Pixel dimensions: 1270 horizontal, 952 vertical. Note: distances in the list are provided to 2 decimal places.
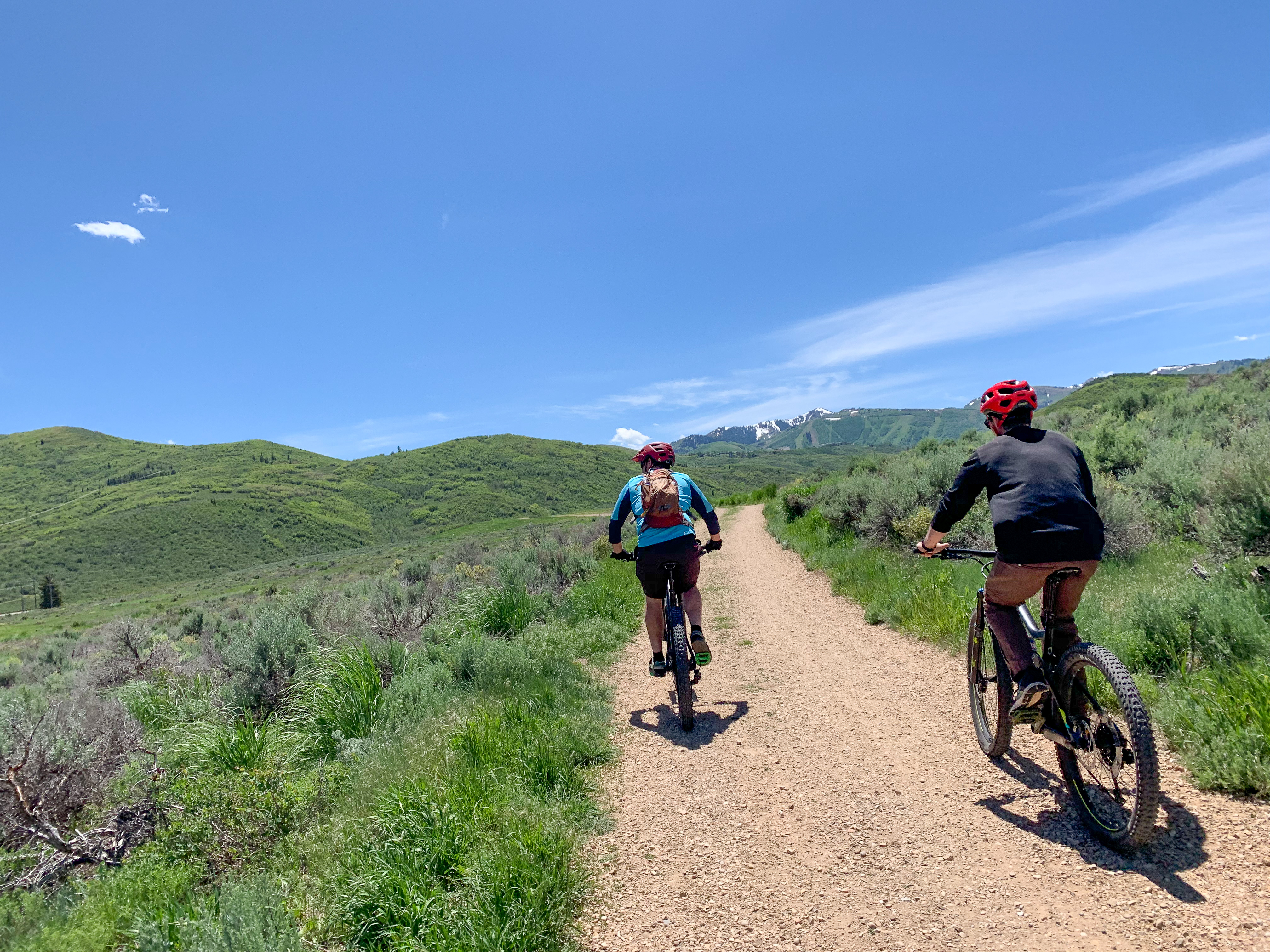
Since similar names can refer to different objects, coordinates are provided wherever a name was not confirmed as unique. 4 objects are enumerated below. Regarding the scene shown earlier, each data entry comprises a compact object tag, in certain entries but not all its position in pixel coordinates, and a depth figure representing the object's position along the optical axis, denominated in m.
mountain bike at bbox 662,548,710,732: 5.16
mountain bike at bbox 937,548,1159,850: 2.67
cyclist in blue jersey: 5.28
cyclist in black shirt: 3.06
